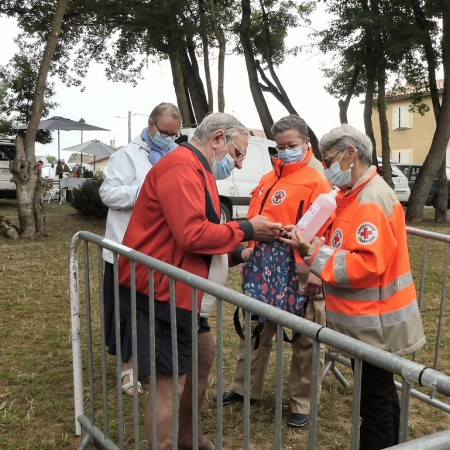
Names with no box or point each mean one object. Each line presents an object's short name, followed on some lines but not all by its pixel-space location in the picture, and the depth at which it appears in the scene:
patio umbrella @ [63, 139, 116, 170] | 20.03
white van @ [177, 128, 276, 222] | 11.25
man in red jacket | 2.28
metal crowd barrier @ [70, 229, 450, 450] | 1.36
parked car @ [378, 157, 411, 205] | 18.86
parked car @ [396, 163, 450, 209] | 21.58
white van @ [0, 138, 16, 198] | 16.36
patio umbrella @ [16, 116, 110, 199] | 17.84
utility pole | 51.20
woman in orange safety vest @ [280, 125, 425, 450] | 2.47
